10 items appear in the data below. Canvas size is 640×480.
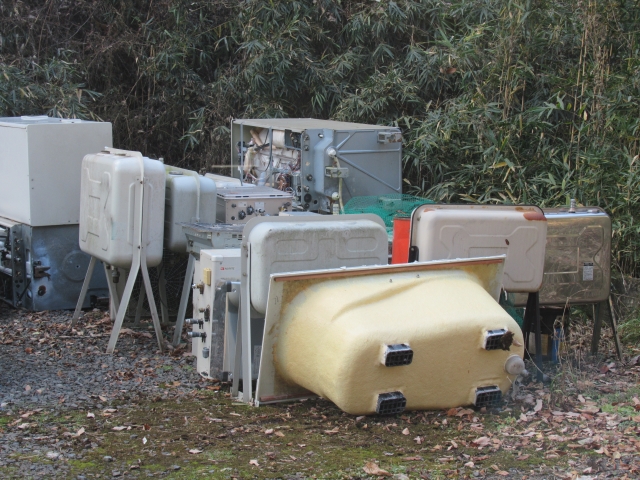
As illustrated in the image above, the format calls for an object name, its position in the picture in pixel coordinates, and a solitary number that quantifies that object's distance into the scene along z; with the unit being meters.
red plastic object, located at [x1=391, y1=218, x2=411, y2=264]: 5.28
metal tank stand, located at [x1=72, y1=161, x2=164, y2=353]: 5.79
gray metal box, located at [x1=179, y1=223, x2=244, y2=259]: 5.49
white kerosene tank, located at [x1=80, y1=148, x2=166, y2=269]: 5.79
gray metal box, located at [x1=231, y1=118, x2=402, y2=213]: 6.99
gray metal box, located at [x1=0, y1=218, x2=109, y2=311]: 6.95
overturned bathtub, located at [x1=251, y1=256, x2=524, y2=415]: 4.06
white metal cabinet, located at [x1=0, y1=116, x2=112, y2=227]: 6.79
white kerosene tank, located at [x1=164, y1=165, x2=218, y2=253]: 6.05
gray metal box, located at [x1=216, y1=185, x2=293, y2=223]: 6.34
